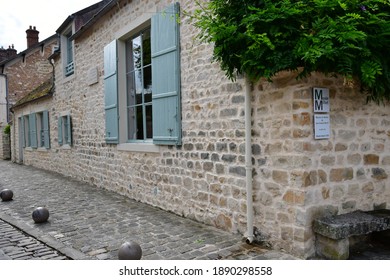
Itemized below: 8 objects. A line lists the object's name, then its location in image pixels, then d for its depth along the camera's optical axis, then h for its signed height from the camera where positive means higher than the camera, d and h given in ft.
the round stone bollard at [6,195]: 22.27 -3.68
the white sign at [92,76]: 26.69 +4.65
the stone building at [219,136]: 11.24 -0.14
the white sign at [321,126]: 11.09 +0.16
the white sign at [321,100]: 11.03 +1.00
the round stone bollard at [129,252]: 10.44 -3.54
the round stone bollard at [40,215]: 16.49 -3.73
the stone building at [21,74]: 60.49 +11.37
